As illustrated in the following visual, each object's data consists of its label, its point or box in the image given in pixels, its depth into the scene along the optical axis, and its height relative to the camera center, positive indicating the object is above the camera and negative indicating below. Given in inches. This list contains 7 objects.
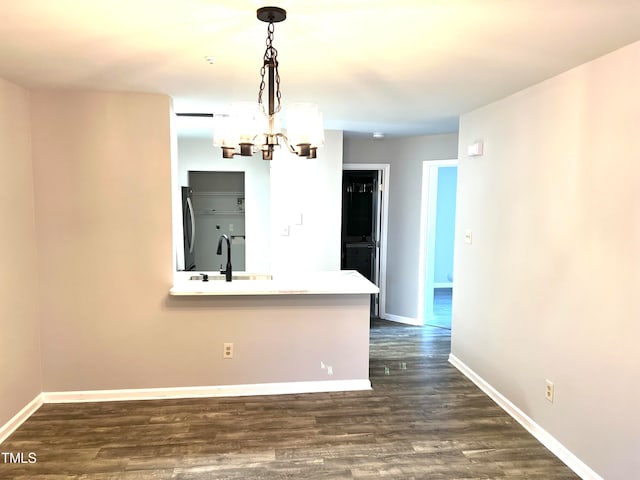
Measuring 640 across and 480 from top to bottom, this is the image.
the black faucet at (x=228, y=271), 140.3 -21.5
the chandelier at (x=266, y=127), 79.2 +13.6
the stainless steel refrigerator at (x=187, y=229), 205.9 -12.2
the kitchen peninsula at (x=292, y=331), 135.1 -39.0
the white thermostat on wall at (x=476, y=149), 142.9 +18.9
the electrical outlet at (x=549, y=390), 108.4 -44.3
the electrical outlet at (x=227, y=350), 136.1 -44.5
